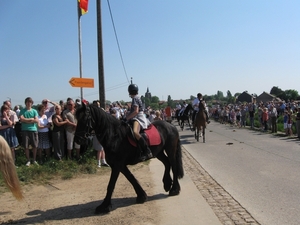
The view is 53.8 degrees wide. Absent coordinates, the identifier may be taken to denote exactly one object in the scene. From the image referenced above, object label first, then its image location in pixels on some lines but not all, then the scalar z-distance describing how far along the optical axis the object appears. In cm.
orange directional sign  1043
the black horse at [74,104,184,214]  547
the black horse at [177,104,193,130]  2330
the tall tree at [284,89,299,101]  6039
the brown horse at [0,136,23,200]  468
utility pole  1213
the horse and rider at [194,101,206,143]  1639
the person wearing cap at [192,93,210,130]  1744
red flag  1270
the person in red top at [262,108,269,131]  2188
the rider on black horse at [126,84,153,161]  593
